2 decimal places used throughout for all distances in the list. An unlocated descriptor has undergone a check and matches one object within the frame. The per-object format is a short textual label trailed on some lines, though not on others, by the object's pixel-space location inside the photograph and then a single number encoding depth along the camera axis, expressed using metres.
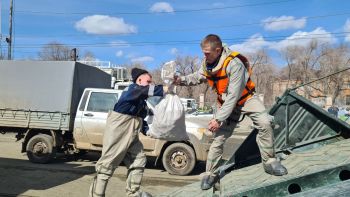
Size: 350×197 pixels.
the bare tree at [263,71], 76.00
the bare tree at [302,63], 71.19
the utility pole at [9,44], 40.20
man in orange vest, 4.62
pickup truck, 11.34
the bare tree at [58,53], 68.00
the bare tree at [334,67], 64.74
